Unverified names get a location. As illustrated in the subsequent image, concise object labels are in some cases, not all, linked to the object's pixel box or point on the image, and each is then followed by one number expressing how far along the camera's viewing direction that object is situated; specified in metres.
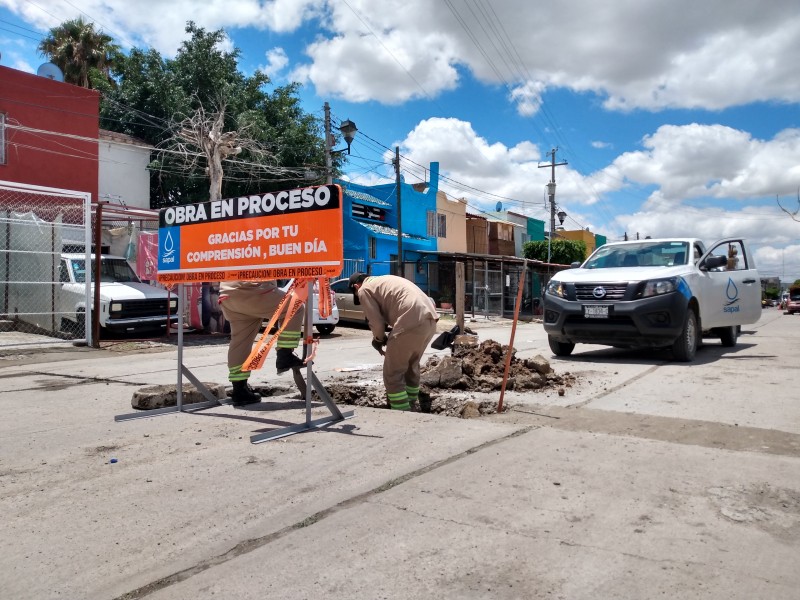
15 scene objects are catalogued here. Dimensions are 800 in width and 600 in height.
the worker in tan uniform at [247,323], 5.48
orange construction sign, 4.79
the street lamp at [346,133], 23.44
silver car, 17.36
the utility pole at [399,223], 23.56
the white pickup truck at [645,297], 8.38
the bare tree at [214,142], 19.27
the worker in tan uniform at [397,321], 5.81
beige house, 36.78
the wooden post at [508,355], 5.67
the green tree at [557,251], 43.25
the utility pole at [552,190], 40.17
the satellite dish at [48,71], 21.30
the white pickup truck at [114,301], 12.87
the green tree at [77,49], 29.58
